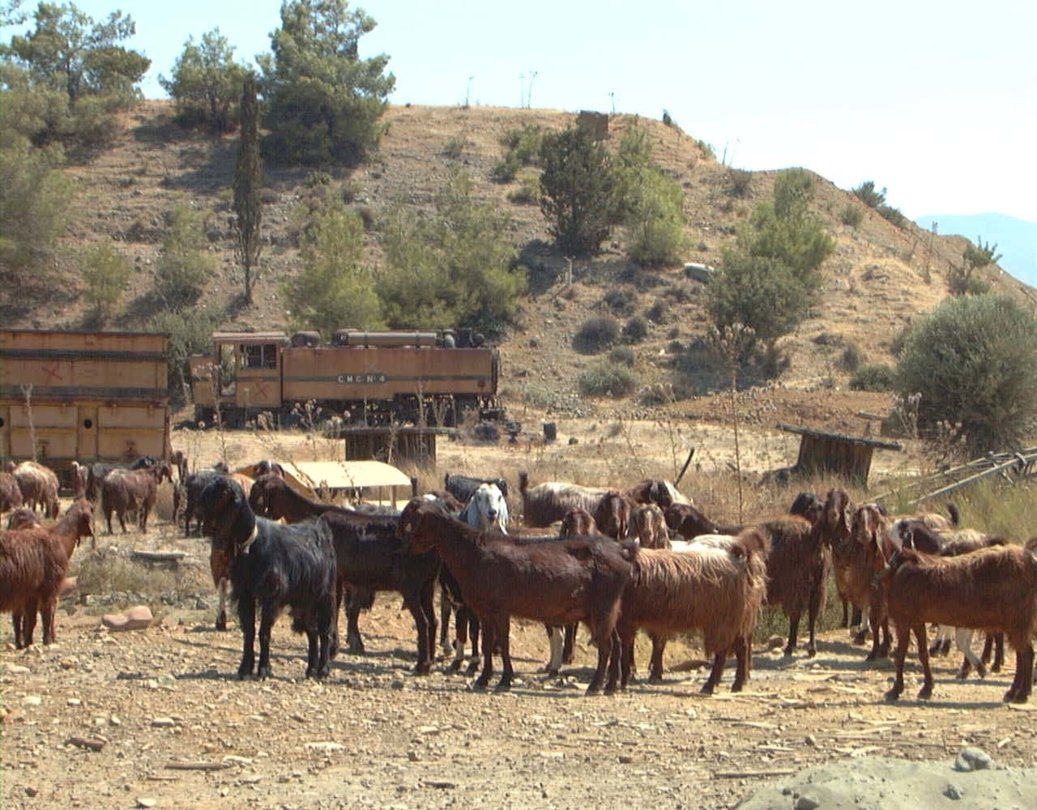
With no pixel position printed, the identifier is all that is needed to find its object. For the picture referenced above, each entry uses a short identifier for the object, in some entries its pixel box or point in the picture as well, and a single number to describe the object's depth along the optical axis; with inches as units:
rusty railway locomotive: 1665.8
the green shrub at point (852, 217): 3048.7
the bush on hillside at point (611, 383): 2090.3
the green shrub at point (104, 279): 2388.0
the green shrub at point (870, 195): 3412.9
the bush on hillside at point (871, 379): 2012.8
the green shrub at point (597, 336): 2372.0
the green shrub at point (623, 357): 2245.3
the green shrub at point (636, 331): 2395.4
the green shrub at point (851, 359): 2230.9
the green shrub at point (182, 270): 2448.3
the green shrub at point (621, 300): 2495.1
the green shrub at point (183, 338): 1952.5
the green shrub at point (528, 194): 2913.4
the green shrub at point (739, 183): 3117.6
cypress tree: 2365.9
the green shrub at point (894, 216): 3373.5
